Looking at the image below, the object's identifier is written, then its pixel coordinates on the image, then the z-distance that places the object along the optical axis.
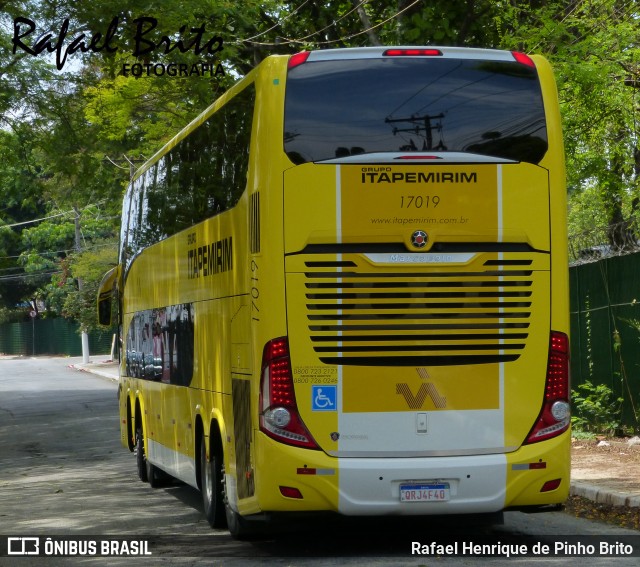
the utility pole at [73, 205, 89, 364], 62.81
